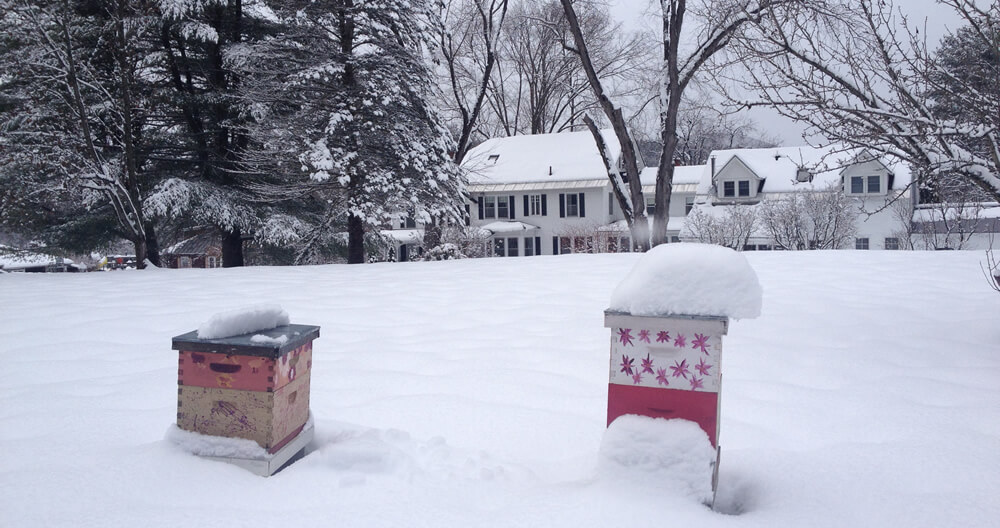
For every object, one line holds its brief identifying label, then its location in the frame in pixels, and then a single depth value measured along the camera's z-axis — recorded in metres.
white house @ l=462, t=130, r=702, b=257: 28.69
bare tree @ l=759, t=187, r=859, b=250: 20.80
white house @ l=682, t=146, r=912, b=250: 24.09
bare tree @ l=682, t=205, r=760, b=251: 21.75
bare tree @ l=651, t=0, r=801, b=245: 11.84
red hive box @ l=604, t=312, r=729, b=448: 2.22
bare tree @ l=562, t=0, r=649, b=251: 12.25
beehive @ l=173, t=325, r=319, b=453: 2.39
